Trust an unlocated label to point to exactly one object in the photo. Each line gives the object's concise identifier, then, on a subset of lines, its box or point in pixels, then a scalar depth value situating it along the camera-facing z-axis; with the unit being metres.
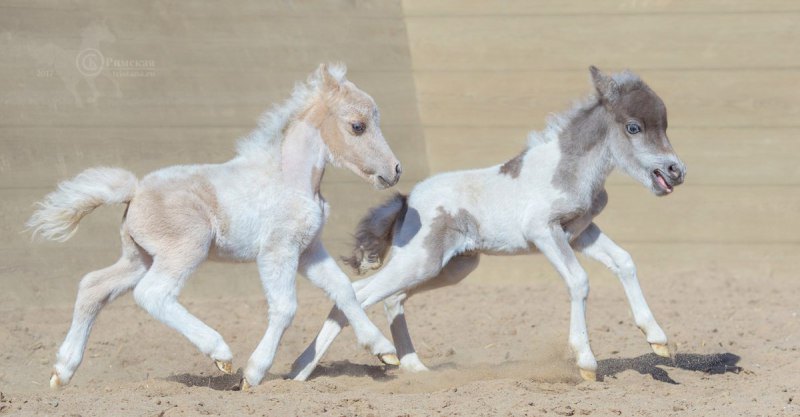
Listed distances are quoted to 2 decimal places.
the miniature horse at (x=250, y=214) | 11.12
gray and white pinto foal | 12.62
